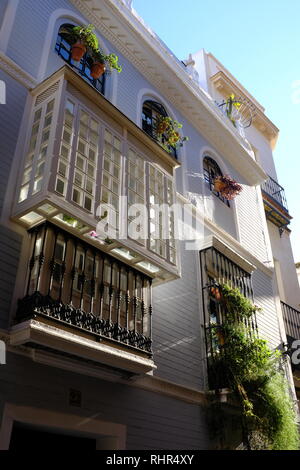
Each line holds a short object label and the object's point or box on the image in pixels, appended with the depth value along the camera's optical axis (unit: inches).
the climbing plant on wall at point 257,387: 294.4
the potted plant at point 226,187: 455.8
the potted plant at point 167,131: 390.6
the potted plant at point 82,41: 315.3
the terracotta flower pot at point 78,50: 314.7
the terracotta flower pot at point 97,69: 326.0
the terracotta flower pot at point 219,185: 455.5
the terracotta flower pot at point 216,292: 354.0
